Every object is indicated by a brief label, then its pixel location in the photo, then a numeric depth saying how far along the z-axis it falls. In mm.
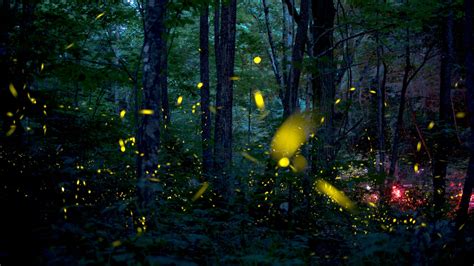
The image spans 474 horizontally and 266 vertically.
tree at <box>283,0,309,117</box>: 9023
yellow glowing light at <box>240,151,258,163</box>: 7785
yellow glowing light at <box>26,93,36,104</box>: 6093
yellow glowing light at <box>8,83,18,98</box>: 5707
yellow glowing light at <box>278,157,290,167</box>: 7590
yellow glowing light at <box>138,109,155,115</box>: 5999
